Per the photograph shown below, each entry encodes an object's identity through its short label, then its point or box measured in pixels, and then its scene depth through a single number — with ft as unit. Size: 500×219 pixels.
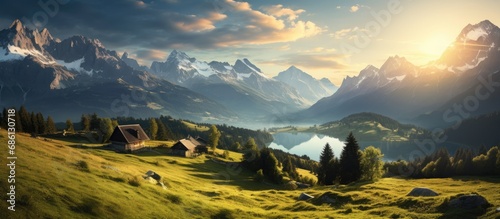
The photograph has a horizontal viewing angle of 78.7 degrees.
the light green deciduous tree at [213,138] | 440.04
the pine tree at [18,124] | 374.43
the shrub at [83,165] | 117.87
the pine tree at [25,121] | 410.93
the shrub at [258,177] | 313.32
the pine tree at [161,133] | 538.80
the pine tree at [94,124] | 524.93
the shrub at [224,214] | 115.24
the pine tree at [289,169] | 403.87
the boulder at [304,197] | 188.73
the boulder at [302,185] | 317.01
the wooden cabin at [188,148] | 362.12
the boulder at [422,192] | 156.19
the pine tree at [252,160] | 367.25
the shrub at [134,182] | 120.16
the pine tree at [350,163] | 293.64
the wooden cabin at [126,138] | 321.93
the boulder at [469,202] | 115.56
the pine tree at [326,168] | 319.88
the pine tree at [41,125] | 431.14
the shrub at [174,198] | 116.06
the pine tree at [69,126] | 506.36
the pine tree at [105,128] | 383.59
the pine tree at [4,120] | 394.40
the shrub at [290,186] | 290.15
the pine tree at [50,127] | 451.32
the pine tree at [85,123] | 527.81
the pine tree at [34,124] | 423.23
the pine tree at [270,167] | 340.28
